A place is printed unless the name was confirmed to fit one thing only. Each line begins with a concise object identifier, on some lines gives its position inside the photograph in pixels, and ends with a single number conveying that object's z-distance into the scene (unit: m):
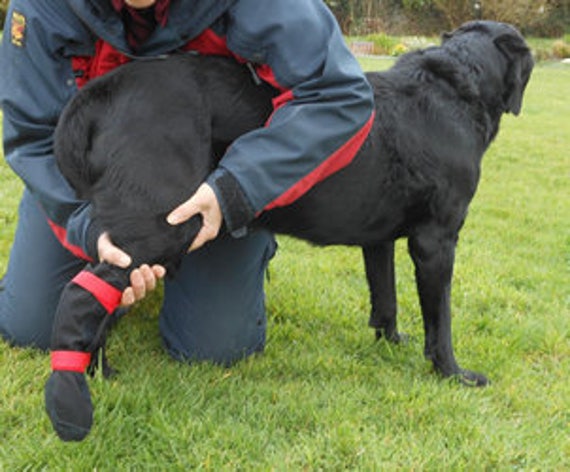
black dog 1.96
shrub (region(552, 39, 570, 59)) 26.91
